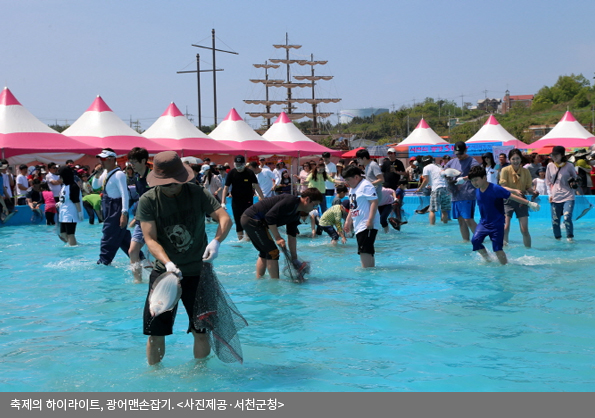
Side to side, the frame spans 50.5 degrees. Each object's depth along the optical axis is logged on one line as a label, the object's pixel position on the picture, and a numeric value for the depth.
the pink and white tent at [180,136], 26.02
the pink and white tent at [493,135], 32.56
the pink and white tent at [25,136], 20.38
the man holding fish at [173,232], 4.39
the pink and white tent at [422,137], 34.66
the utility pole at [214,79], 49.84
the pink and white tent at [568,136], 29.53
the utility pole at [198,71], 50.74
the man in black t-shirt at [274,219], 7.74
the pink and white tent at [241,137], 28.87
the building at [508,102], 153.88
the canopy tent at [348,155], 37.14
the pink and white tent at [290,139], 31.25
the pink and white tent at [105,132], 23.53
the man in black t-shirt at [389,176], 14.42
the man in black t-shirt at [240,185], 12.03
